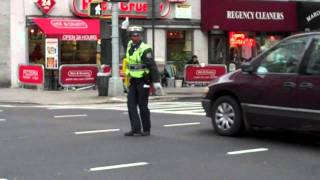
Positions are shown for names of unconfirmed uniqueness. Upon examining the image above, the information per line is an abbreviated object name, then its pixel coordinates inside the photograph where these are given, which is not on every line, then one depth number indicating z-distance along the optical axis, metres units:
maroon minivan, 9.36
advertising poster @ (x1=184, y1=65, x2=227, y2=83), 26.91
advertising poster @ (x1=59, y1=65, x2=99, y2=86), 24.08
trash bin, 21.61
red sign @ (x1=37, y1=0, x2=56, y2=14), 25.67
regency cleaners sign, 30.01
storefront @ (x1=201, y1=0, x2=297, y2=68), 29.55
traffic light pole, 21.17
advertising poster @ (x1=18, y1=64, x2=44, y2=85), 24.22
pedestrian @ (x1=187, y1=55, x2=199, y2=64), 27.97
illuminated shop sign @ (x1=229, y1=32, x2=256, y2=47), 30.66
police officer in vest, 10.76
